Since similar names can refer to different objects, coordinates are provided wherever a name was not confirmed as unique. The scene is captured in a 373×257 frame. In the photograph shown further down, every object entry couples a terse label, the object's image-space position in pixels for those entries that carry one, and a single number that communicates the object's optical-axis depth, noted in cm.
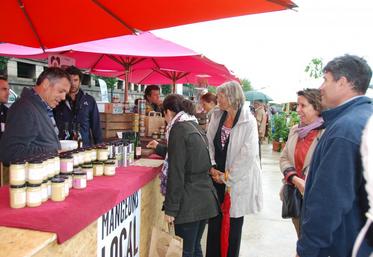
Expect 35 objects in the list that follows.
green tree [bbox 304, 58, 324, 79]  3092
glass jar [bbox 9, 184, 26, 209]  189
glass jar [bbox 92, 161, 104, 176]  278
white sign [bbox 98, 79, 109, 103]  1716
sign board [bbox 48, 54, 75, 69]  460
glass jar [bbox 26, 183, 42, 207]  192
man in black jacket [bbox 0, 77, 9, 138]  490
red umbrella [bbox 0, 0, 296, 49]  241
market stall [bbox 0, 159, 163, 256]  166
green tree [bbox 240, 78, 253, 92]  8068
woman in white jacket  364
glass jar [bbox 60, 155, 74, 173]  225
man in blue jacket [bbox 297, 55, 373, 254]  177
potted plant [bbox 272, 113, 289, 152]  1473
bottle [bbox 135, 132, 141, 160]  394
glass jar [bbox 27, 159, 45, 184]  188
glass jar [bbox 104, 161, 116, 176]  282
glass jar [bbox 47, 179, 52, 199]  206
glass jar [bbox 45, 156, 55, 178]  202
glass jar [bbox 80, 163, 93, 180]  258
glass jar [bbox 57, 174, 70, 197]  212
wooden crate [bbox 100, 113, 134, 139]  496
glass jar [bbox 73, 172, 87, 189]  235
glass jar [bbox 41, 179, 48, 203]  198
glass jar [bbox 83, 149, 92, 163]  261
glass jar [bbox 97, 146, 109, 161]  279
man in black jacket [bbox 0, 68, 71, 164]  250
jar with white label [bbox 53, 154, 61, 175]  214
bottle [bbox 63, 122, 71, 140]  418
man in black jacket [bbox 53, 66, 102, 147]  440
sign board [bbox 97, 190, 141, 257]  239
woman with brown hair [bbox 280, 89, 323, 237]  319
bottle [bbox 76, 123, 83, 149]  409
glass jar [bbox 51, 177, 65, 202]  205
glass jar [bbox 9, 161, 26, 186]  186
